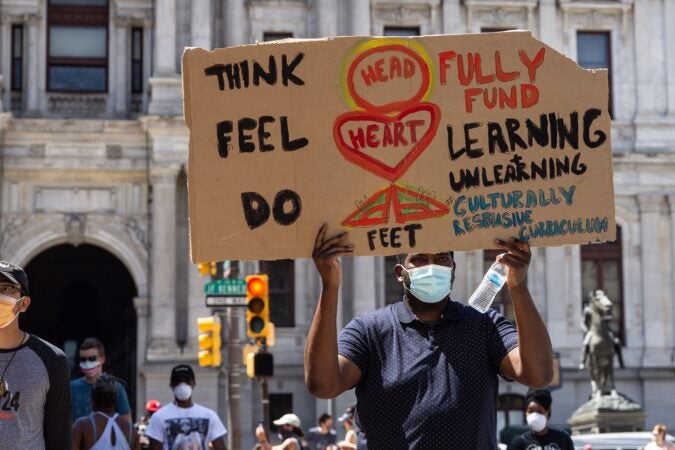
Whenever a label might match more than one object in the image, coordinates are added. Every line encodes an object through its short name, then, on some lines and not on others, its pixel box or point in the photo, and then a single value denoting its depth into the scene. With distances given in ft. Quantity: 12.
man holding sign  21.72
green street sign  76.64
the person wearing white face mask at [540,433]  39.63
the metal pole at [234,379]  76.79
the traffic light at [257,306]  73.75
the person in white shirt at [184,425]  42.37
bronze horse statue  114.62
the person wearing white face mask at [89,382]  39.55
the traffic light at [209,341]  77.00
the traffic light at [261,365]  76.28
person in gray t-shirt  23.13
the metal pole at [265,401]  84.42
